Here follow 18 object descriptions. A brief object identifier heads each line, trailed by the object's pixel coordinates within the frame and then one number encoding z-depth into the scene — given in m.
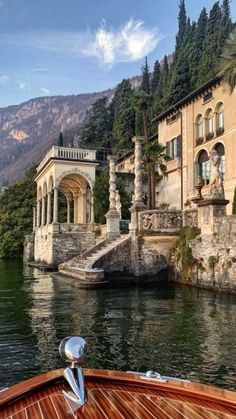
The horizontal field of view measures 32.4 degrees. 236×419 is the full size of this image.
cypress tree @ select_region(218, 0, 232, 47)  59.62
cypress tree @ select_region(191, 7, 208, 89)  56.26
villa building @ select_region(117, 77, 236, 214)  28.92
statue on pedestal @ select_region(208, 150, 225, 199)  17.58
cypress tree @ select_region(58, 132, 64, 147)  61.38
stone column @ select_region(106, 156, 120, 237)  25.41
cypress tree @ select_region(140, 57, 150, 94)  79.96
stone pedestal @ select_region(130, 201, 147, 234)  21.65
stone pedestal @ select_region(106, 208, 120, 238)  25.39
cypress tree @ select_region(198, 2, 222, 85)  51.66
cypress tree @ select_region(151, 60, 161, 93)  79.00
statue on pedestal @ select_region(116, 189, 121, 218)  27.82
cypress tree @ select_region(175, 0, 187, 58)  80.25
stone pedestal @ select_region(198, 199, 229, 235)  17.38
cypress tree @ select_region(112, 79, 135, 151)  60.91
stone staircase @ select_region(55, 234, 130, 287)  19.08
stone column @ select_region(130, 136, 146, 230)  21.80
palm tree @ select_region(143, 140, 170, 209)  28.92
